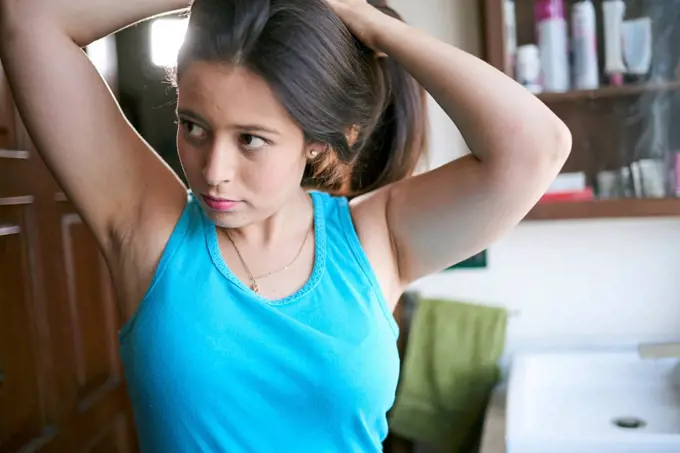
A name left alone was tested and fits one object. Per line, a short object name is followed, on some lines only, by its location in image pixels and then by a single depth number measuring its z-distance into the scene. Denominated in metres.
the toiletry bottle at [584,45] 1.43
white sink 1.23
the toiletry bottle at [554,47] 1.44
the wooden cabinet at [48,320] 1.12
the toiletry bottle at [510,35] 1.42
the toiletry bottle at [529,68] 1.44
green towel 1.53
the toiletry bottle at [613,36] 1.43
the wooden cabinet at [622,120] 1.41
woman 0.62
